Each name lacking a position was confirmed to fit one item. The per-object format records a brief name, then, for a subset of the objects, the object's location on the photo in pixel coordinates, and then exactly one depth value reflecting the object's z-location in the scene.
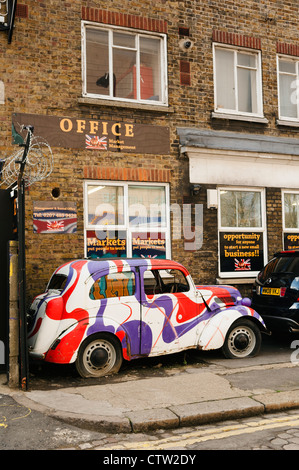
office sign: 9.66
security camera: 11.08
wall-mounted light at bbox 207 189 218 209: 10.95
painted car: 7.12
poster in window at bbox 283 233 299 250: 12.09
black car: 8.87
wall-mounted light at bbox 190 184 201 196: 10.76
